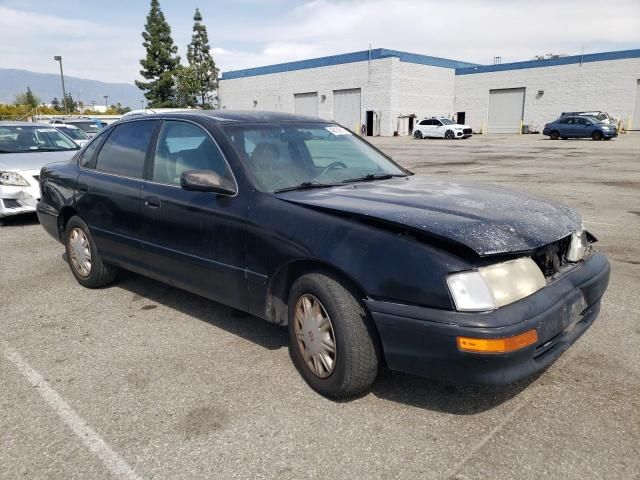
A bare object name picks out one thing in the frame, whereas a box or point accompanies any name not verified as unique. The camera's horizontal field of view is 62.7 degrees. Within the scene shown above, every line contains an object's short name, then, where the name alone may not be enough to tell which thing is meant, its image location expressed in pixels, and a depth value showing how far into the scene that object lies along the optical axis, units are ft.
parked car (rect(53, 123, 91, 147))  42.47
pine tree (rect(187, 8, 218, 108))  222.89
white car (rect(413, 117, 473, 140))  120.88
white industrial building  135.23
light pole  147.54
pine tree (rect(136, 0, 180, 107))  214.48
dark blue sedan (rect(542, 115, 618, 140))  99.14
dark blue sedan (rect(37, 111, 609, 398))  8.07
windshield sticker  14.08
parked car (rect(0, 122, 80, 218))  24.68
